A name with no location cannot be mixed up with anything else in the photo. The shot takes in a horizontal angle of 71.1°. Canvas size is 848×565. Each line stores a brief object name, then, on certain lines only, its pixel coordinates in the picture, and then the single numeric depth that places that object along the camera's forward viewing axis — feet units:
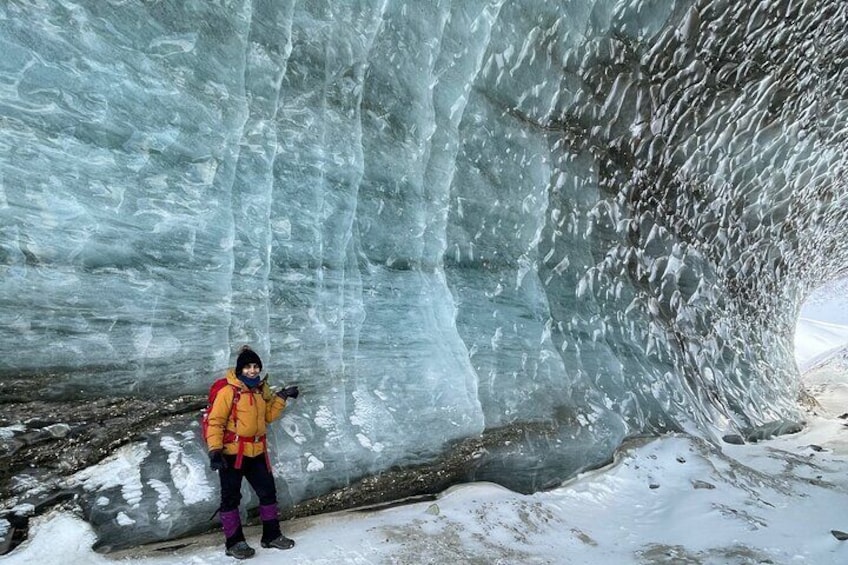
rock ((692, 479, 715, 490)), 16.80
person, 10.37
